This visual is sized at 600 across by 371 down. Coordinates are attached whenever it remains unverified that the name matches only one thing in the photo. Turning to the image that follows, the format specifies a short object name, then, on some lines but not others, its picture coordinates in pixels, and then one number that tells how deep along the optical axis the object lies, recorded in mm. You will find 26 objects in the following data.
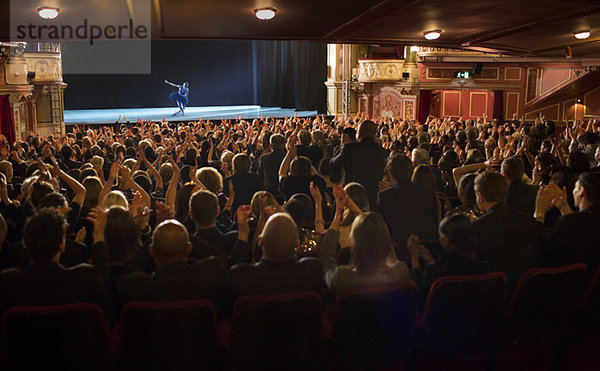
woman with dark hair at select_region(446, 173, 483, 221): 3673
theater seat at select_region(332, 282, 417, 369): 2188
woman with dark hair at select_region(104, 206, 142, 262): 2641
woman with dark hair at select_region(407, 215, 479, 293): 2367
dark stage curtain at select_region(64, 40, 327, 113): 24203
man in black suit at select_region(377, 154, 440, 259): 3518
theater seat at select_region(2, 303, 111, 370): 1997
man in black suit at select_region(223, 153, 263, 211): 4613
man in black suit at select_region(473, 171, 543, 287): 2703
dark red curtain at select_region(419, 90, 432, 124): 17734
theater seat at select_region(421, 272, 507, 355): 2289
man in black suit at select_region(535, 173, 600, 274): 2771
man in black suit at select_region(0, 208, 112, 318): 2178
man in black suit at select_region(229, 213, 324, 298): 2270
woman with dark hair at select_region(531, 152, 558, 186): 4723
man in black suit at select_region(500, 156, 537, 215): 3750
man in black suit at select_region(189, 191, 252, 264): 2697
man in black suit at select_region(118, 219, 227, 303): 2244
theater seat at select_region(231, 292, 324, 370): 2121
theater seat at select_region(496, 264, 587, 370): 2410
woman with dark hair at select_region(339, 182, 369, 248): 3133
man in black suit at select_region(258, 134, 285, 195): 5547
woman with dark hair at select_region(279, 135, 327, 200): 4305
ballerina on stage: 20625
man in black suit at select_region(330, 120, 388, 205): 4793
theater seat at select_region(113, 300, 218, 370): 2070
